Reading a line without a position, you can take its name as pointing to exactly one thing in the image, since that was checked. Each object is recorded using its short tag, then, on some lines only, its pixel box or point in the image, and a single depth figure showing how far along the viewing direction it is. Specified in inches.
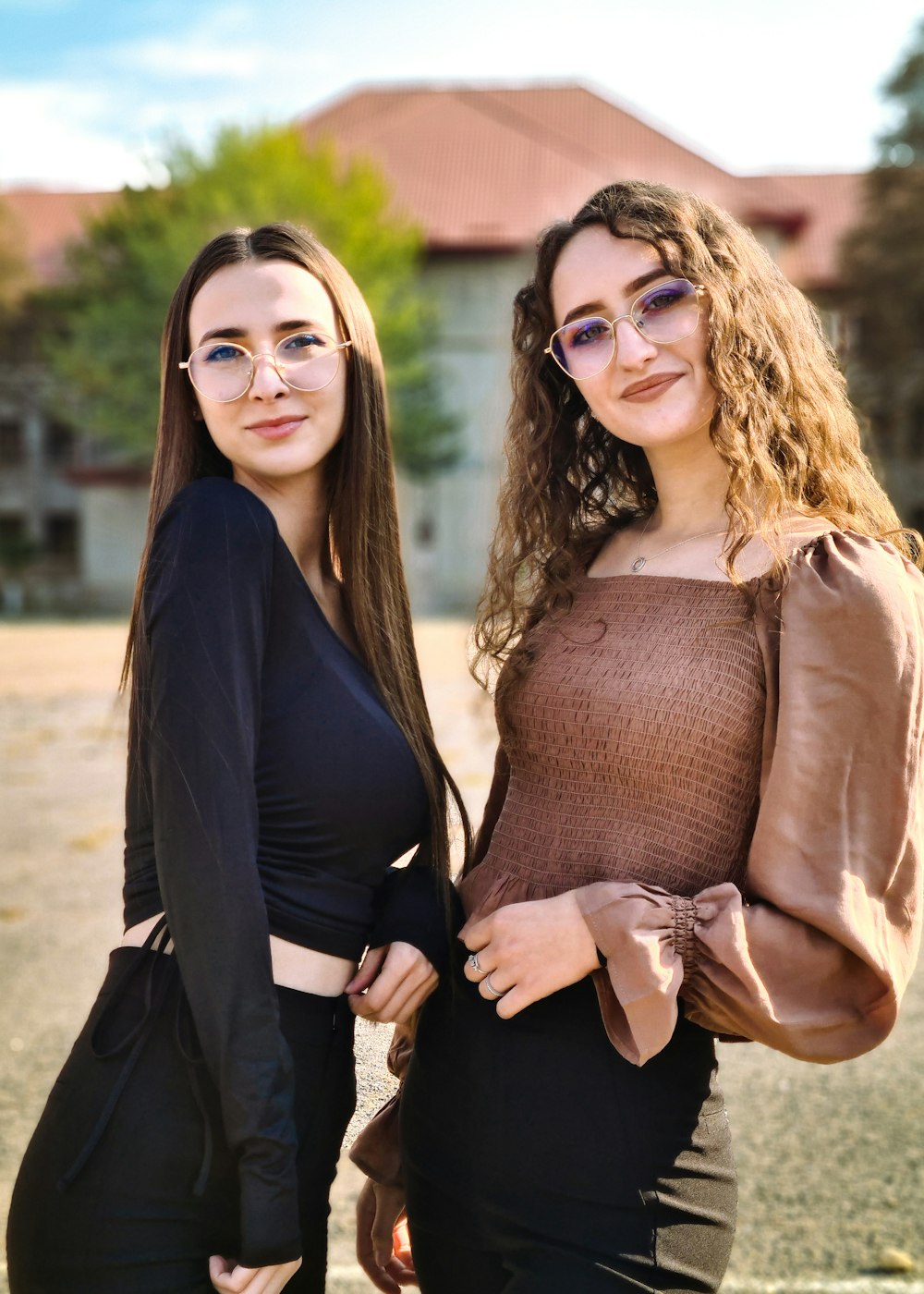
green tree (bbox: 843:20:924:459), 1171.9
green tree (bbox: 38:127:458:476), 1072.8
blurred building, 1256.2
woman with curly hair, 70.4
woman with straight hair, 66.9
